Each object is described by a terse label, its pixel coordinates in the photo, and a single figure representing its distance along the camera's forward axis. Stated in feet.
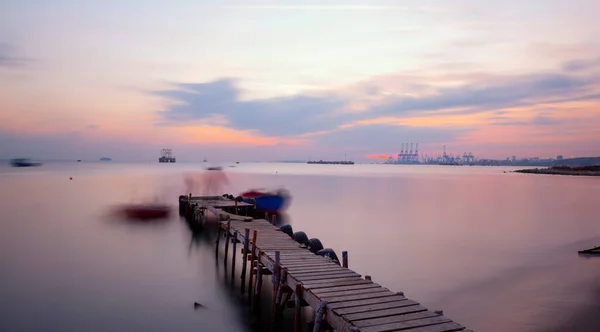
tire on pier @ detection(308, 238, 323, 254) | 49.03
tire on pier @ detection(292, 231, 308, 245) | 53.67
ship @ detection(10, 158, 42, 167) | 592.48
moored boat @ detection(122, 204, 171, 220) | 108.99
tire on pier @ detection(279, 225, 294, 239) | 59.54
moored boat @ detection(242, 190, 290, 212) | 104.17
